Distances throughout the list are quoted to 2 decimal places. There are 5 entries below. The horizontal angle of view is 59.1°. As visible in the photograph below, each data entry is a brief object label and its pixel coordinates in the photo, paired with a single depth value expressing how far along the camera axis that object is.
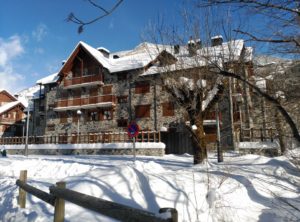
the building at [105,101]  25.97
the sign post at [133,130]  11.82
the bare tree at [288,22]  3.78
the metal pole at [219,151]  13.16
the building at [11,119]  42.88
